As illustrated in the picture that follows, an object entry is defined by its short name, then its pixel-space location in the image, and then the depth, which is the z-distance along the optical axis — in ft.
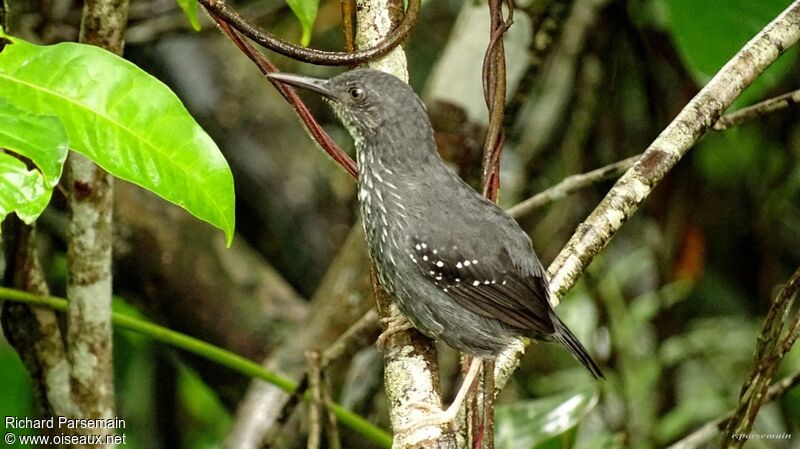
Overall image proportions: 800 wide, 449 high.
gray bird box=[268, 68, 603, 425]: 17.51
